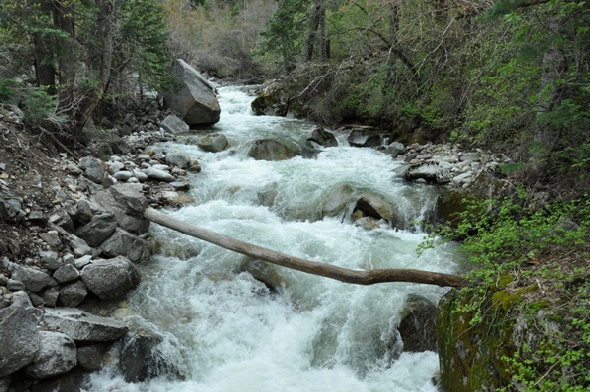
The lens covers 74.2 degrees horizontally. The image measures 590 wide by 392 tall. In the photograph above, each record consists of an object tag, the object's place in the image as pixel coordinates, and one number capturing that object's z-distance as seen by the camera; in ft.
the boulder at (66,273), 16.74
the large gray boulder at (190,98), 43.47
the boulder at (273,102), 51.98
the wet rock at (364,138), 40.45
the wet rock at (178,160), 32.45
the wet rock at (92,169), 24.17
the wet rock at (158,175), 29.35
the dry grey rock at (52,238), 17.56
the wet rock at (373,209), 25.77
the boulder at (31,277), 15.54
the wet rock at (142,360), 15.80
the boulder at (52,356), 13.88
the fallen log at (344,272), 14.90
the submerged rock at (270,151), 35.81
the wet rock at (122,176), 27.45
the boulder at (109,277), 17.52
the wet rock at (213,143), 36.95
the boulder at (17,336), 13.08
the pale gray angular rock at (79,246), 18.28
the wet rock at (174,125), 41.32
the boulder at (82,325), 15.28
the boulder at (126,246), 19.90
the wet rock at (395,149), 36.45
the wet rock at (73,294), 16.67
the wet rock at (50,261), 16.75
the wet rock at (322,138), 40.16
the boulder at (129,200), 22.20
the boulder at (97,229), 19.57
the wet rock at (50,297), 16.11
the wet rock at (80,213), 19.67
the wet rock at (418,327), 17.08
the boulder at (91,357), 15.23
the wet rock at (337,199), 26.81
